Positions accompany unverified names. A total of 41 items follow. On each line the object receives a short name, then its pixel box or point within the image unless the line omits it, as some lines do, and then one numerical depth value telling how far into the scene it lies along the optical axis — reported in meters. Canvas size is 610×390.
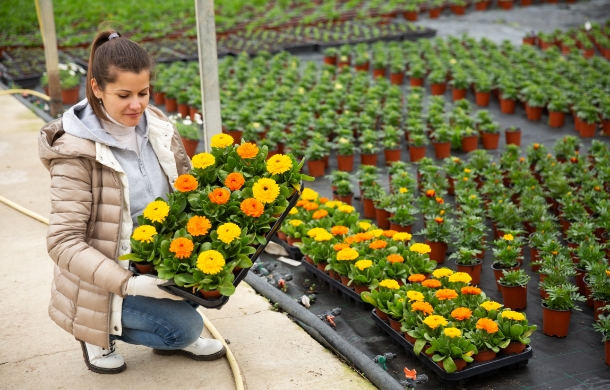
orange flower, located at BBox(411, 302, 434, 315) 3.45
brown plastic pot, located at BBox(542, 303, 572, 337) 3.88
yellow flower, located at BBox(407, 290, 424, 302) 3.54
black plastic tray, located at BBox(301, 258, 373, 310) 4.14
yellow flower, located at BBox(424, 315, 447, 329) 3.34
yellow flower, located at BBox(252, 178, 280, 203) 2.90
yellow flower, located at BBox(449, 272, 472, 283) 3.73
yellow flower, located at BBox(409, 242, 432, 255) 4.03
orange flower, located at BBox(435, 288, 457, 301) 3.54
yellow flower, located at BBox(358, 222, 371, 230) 4.55
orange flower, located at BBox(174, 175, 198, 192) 2.93
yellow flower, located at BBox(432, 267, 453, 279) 3.82
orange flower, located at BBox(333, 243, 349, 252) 4.22
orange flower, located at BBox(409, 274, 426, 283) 3.82
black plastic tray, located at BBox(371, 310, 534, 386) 3.31
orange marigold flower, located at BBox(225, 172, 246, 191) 3.00
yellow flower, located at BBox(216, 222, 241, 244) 2.76
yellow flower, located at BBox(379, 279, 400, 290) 3.77
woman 2.79
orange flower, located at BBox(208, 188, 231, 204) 2.89
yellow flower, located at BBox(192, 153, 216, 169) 3.03
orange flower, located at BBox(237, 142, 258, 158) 3.11
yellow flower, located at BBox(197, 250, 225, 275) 2.68
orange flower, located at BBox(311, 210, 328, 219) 4.78
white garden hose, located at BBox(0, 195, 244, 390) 3.13
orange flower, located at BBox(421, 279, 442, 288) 3.71
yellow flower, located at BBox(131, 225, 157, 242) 2.72
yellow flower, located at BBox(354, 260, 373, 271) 3.97
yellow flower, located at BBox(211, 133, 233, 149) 3.16
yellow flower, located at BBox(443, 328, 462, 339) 3.28
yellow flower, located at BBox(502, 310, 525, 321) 3.43
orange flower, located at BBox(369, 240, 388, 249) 4.21
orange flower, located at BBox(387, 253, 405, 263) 4.05
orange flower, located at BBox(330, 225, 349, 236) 4.45
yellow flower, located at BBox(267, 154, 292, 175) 3.00
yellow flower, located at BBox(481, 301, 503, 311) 3.50
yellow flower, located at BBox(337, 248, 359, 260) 4.08
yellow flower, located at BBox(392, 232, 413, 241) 4.30
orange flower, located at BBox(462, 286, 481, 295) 3.68
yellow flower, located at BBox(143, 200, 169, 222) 2.79
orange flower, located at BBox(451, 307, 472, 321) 3.40
